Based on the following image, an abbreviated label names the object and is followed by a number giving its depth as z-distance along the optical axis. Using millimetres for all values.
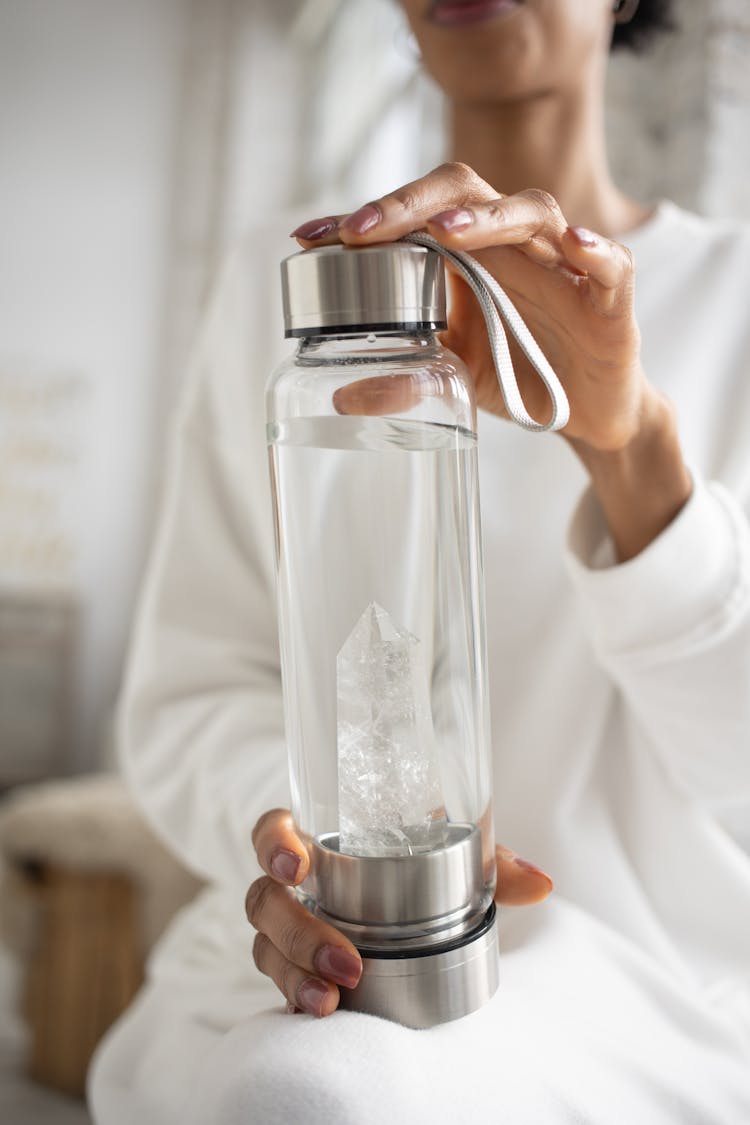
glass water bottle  512
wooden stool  1919
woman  519
